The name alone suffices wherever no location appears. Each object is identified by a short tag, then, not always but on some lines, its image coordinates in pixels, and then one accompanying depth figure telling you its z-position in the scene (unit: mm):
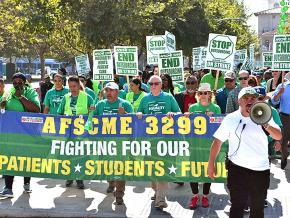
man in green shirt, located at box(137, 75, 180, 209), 6910
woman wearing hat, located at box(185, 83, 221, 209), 6789
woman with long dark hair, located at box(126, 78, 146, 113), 8336
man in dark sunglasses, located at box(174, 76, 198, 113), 7965
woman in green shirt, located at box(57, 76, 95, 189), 7516
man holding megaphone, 4848
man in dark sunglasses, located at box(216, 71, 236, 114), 8047
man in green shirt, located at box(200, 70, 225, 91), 10148
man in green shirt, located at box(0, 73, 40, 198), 7215
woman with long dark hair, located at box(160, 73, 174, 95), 8320
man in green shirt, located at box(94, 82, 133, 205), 6984
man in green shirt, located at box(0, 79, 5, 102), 7590
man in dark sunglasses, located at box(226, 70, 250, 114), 7380
